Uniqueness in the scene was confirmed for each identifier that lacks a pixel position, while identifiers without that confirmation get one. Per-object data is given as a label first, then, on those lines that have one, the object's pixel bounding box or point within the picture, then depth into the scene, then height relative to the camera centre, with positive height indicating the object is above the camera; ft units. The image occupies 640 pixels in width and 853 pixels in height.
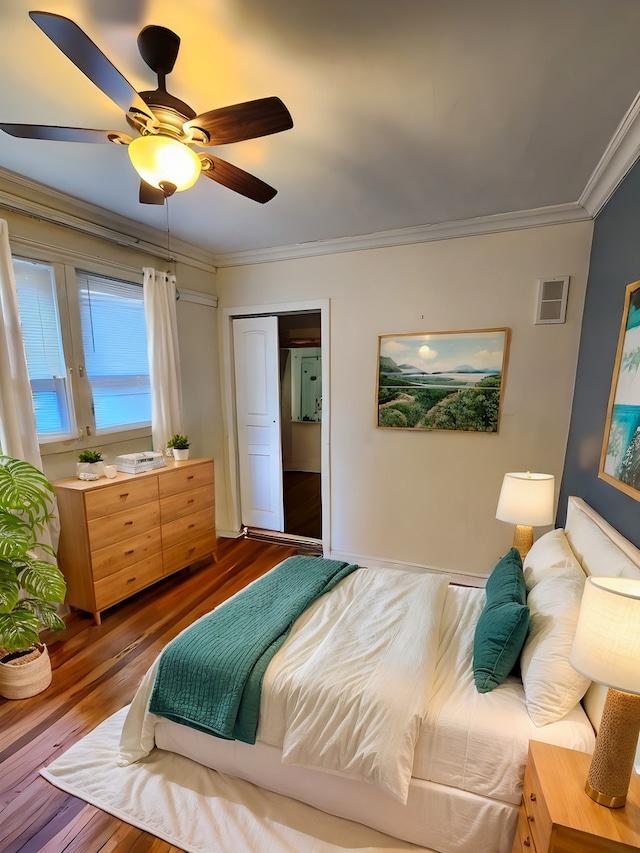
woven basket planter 6.26 -5.08
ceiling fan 3.80 +2.67
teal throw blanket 4.54 -3.69
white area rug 4.31 -5.29
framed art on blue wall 5.01 -0.60
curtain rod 7.38 +3.02
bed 3.87 -3.83
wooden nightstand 2.95 -3.54
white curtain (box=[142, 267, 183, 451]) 9.91 +0.37
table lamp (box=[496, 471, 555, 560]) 6.68 -2.27
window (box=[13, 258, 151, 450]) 7.95 +0.38
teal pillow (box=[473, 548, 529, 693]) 4.33 -3.13
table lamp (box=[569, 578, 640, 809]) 2.95 -2.34
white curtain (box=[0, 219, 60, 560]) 6.93 -0.27
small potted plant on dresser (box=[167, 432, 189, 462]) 10.23 -2.09
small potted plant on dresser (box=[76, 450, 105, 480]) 8.39 -2.10
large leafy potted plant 5.92 -3.57
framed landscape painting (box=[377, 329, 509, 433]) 9.12 -0.23
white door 11.83 -1.63
